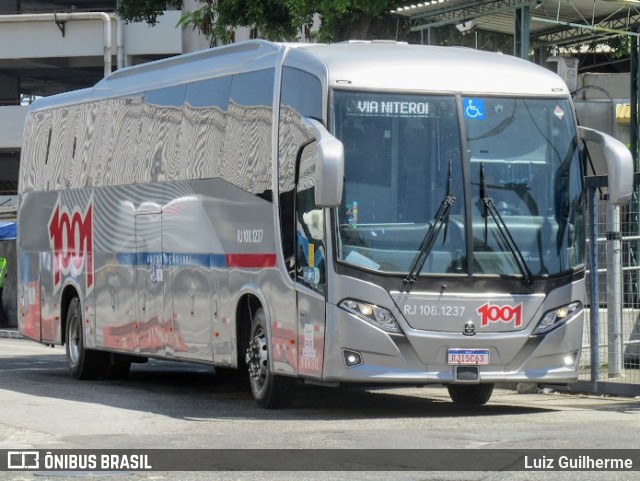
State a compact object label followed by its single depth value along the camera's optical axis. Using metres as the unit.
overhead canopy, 22.94
